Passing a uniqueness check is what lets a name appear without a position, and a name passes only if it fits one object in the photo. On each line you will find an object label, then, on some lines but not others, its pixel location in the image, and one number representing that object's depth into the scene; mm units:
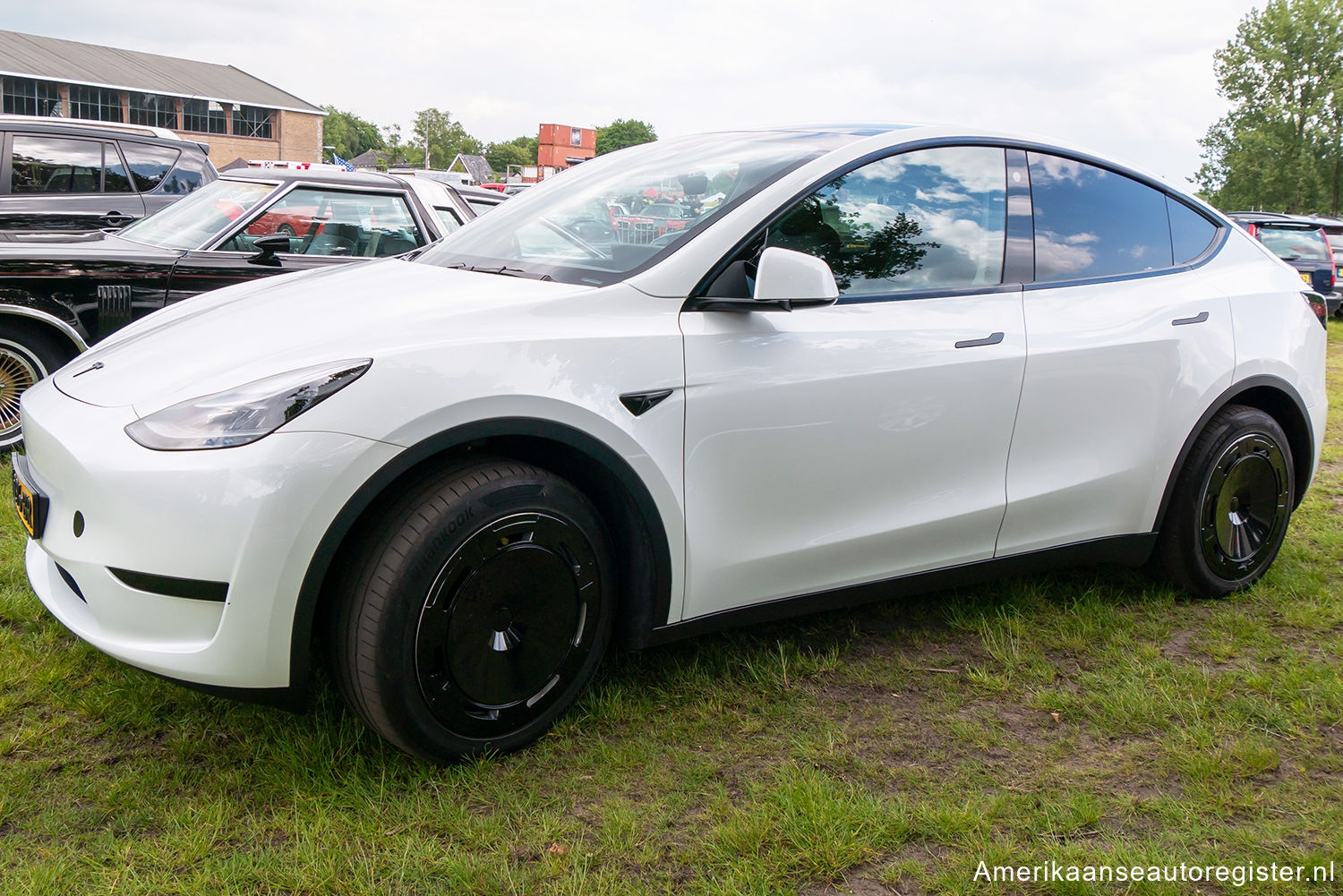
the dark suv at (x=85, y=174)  7883
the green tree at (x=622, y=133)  134000
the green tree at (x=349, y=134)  119688
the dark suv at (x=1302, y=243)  15156
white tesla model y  2195
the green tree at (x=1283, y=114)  49312
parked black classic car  4988
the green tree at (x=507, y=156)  126300
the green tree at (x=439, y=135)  107125
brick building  59844
